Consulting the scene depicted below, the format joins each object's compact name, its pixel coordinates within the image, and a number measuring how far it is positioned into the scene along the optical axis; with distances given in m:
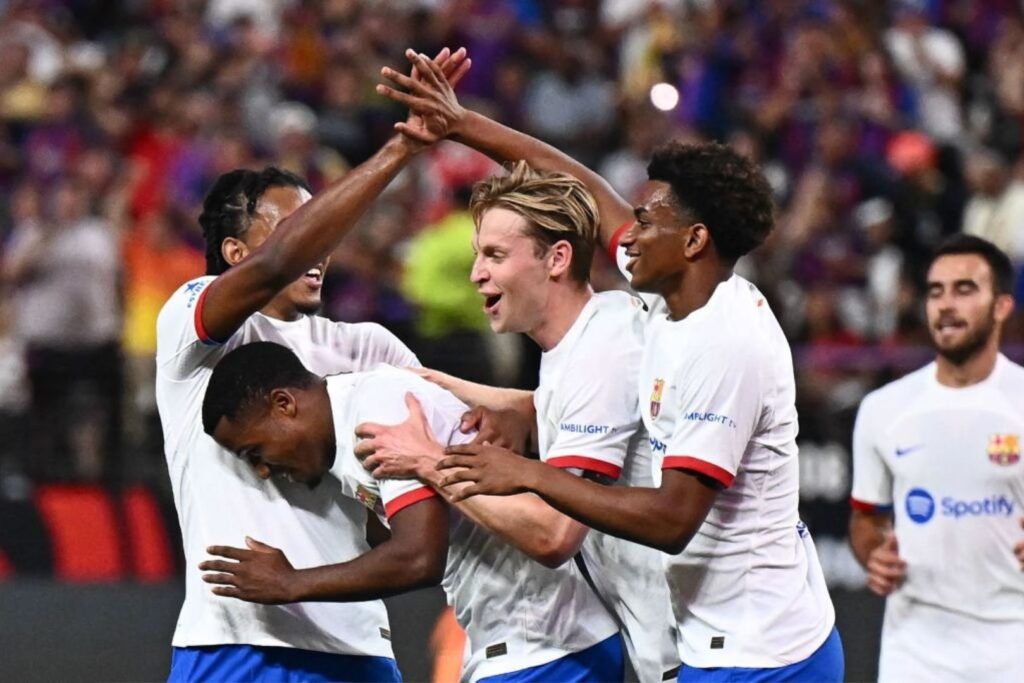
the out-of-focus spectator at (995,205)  23.39
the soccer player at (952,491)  13.09
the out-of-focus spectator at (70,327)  20.69
